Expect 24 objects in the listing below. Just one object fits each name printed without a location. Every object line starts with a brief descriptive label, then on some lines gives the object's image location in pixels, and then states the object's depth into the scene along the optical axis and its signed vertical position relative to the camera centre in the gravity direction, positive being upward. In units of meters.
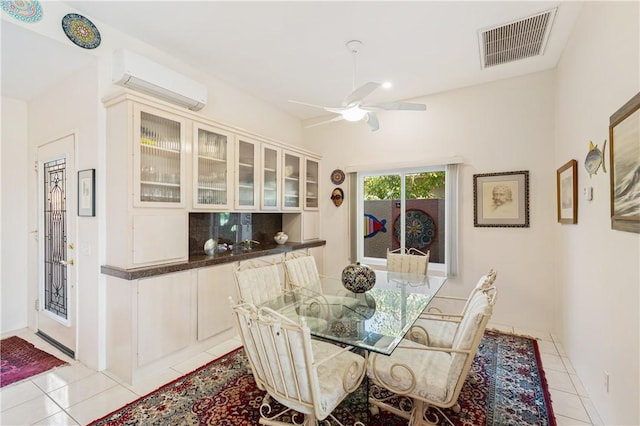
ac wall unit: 2.52 +1.22
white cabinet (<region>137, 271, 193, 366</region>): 2.41 -0.90
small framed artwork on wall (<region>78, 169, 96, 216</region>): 2.55 +0.17
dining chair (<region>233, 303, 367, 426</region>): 1.36 -0.81
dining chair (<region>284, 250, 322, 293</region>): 2.87 -0.63
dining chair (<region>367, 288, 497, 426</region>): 1.52 -0.94
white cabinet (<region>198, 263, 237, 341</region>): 2.88 -0.89
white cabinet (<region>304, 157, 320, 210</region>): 4.55 +0.45
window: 3.75 -0.02
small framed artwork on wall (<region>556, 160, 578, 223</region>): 2.46 +0.18
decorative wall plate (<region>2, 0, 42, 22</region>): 2.07 +1.47
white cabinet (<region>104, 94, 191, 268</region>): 2.40 +0.24
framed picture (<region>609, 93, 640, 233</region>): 1.42 +0.24
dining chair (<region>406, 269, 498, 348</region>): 2.01 -0.95
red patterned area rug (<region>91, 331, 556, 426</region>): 1.91 -1.35
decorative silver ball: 2.47 -0.57
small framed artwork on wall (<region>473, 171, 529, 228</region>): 3.38 +0.15
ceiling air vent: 2.48 +1.59
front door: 2.83 -0.33
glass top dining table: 1.74 -0.73
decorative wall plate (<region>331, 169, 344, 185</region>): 4.61 +0.56
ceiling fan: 2.31 +0.89
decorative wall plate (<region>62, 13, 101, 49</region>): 2.35 +1.48
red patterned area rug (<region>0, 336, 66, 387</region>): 2.47 -1.38
